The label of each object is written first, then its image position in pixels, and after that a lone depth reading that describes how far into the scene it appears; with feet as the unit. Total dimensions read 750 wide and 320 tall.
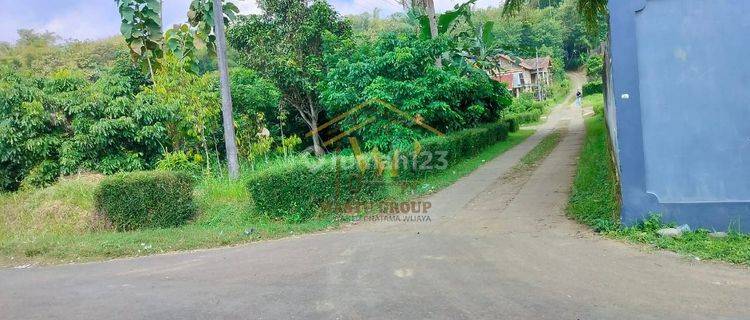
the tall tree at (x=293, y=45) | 62.23
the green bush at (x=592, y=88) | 178.90
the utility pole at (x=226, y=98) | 42.11
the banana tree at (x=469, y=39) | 67.72
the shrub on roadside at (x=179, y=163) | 47.03
